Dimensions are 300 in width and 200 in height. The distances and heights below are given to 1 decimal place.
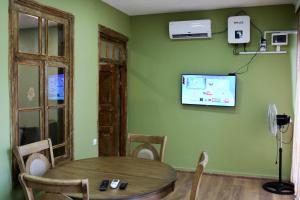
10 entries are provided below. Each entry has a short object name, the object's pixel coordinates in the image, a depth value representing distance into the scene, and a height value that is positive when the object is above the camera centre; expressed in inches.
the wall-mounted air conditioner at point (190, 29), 197.0 +41.5
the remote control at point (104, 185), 87.9 -27.8
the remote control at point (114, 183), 90.0 -27.5
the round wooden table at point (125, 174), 87.5 -28.1
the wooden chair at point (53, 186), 73.1 -23.4
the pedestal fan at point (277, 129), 171.9 -21.6
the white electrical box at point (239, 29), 189.6 +39.6
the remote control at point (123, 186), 89.7 -28.0
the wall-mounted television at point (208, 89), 196.7 +2.1
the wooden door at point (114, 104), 213.0 -8.8
